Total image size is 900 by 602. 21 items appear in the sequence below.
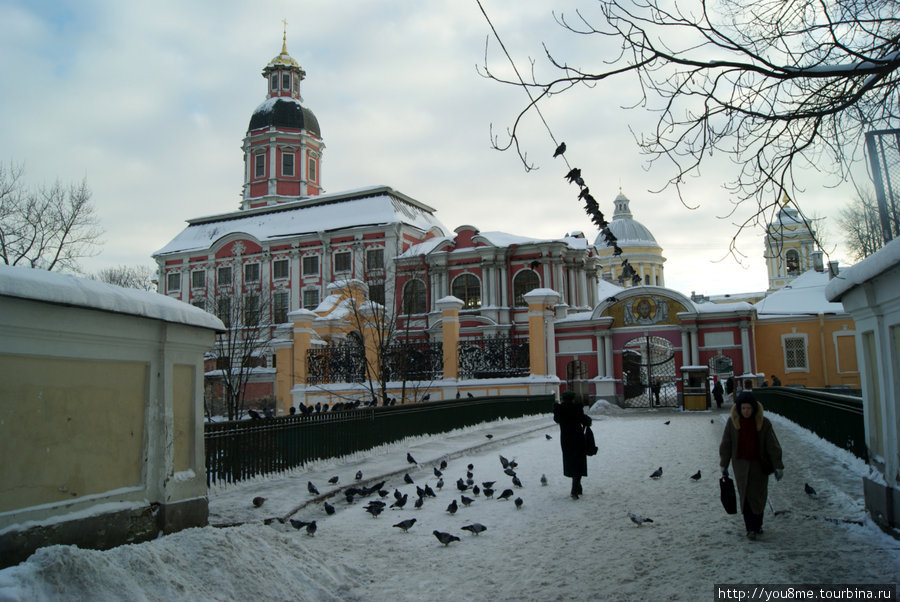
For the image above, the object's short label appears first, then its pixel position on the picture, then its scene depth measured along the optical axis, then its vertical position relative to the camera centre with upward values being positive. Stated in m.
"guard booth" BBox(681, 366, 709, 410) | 27.34 -0.64
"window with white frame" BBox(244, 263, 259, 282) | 50.07 +7.97
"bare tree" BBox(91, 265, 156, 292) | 48.34 +7.65
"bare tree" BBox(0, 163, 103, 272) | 21.64 +5.07
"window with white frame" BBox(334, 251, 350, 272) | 47.53 +8.07
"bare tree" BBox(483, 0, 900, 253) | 5.96 +2.56
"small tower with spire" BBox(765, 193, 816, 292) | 56.65 +9.81
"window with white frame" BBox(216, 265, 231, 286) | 50.10 +7.81
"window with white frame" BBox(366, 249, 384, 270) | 44.66 +8.00
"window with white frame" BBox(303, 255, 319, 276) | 48.53 +8.05
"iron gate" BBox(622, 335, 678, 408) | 30.65 -0.55
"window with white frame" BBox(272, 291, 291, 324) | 48.56 +5.41
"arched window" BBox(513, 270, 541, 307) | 40.76 +5.36
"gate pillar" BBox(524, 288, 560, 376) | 23.55 +1.46
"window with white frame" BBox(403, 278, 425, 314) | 42.16 +4.83
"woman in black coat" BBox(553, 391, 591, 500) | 9.35 -0.83
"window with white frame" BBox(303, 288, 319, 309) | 48.22 +5.83
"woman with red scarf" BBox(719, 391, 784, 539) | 6.58 -0.81
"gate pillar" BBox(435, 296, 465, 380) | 23.62 +1.43
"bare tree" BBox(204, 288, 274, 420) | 23.20 +1.46
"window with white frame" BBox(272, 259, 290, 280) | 49.40 +7.97
